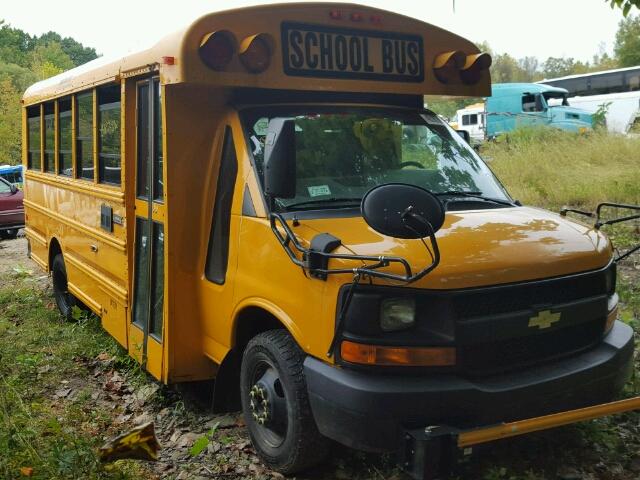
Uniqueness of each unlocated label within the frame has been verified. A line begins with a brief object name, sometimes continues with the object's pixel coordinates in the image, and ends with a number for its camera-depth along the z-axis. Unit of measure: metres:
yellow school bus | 3.21
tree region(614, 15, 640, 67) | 50.43
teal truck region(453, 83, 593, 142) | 28.41
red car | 15.50
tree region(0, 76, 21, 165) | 45.34
